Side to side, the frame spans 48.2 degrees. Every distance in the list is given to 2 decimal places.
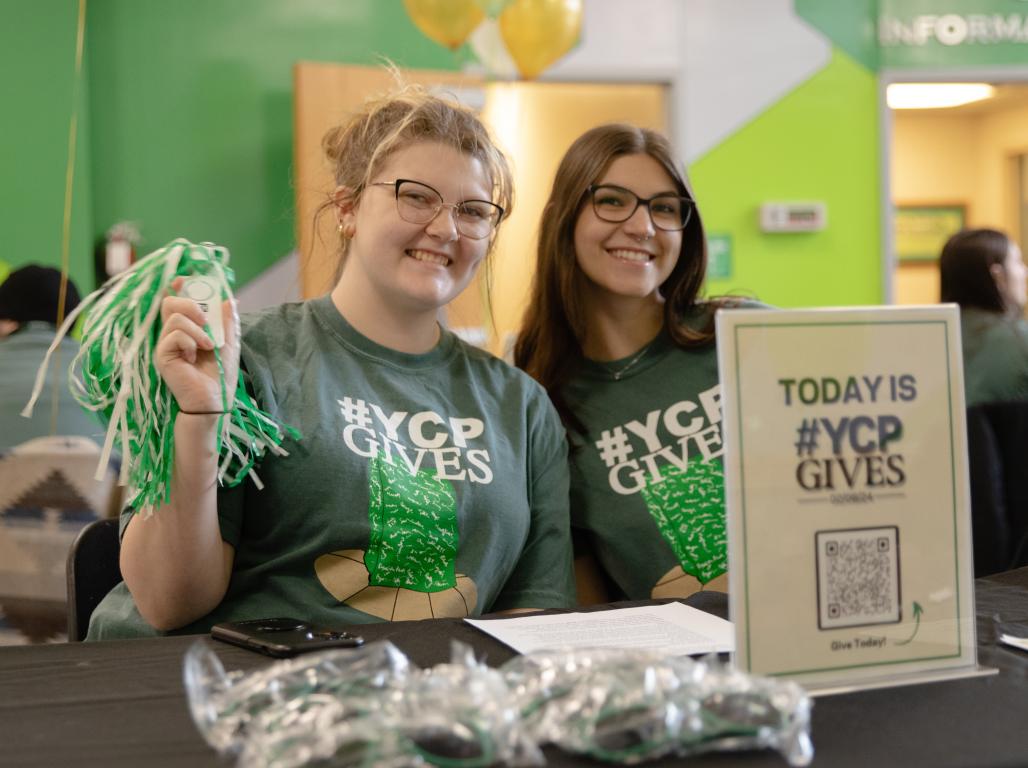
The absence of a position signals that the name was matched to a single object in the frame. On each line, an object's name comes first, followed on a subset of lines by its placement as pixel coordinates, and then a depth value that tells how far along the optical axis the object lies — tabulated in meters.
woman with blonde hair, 1.31
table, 0.72
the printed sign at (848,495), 0.84
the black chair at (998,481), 2.32
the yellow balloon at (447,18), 3.89
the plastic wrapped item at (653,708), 0.69
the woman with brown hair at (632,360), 1.72
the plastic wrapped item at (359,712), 0.65
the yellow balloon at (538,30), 3.99
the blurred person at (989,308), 3.09
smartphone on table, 0.97
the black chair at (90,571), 1.39
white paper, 1.01
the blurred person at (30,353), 2.88
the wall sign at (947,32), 5.26
